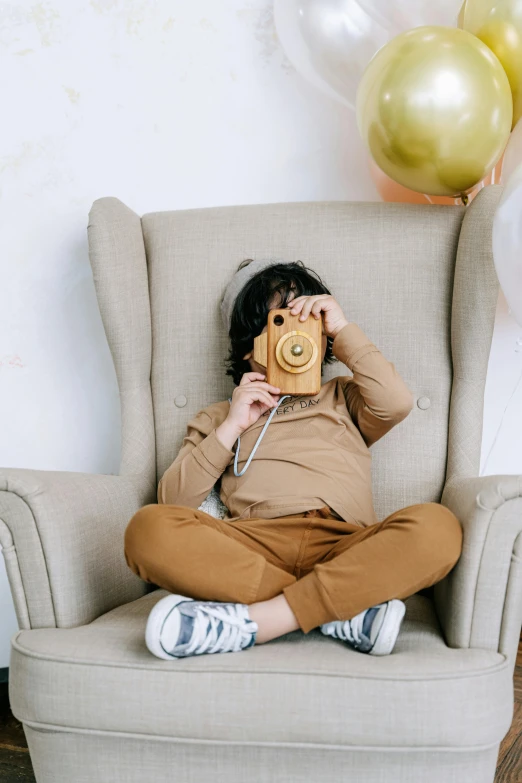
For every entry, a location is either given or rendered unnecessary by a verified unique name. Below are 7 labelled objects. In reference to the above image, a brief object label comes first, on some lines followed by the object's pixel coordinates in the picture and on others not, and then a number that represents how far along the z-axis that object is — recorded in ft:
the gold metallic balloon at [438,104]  3.74
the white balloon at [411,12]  4.18
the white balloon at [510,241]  3.40
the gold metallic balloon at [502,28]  3.91
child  2.94
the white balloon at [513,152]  4.13
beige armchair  2.71
